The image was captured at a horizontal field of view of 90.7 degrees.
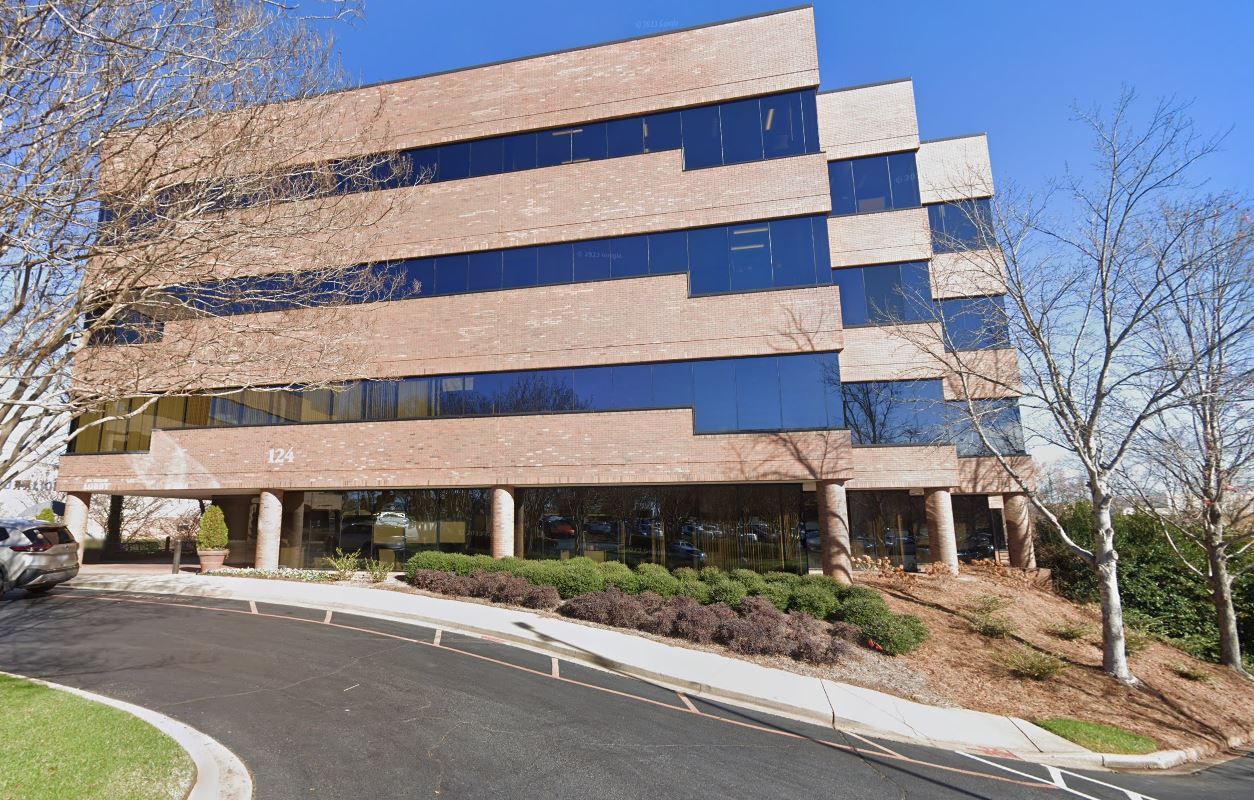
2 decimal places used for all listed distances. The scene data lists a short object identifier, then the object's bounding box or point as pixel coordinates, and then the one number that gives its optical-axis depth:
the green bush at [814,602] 13.03
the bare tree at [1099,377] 11.16
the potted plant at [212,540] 19.89
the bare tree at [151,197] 6.58
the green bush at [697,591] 13.98
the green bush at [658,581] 14.43
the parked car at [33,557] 14.59
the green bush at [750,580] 14.02
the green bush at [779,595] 13.38
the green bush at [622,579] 14.75
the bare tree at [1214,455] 11.62
